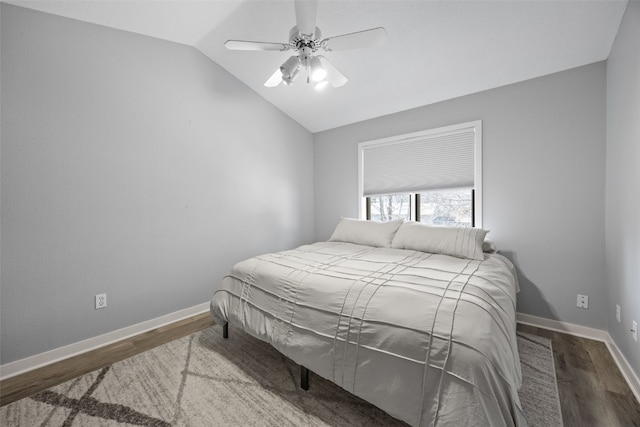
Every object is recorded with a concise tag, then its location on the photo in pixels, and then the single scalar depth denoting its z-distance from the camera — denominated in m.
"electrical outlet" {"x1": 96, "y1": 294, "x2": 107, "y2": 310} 2.11
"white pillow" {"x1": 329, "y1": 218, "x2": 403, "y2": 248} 2.79
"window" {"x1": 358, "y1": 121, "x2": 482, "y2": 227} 2.81
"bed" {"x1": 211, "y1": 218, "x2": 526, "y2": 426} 1.02
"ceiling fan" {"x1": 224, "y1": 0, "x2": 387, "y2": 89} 1.60
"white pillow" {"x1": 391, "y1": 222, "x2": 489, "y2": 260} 2.23
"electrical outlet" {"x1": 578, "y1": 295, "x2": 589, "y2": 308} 2.20
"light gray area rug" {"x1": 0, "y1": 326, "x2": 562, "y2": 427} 1.37
